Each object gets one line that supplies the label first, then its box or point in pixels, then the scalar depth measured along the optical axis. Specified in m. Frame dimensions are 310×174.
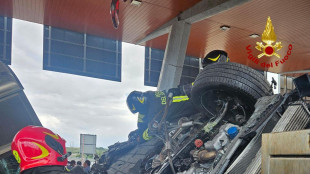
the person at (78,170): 3.01
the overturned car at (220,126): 1.81
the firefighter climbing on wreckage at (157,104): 3.62
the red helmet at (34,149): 2.01
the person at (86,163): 7.80
